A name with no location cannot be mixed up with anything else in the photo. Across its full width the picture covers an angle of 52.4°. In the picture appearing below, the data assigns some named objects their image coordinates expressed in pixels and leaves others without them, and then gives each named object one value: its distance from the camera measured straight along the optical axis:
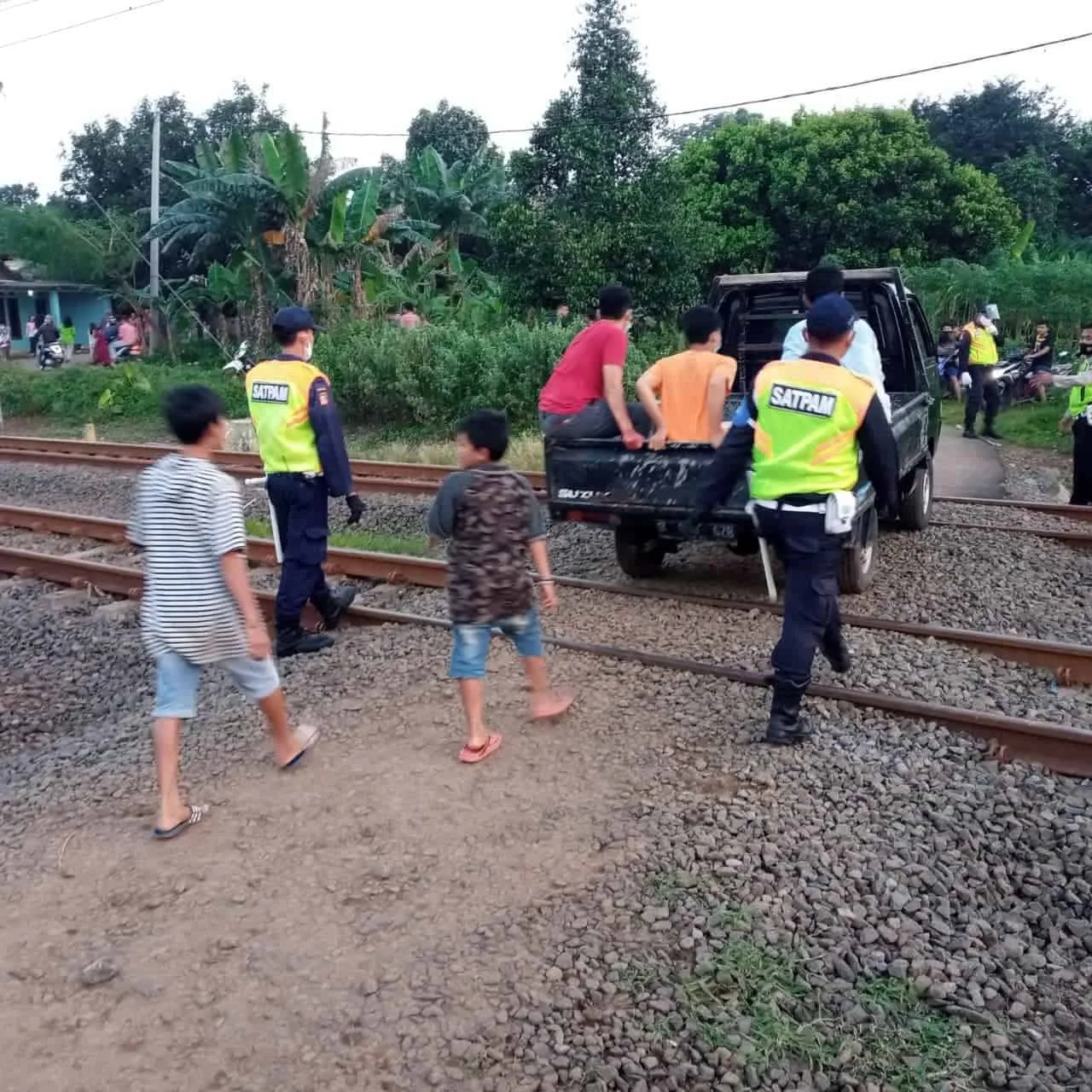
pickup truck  6.61
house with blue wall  35.22
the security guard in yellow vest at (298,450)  6.01
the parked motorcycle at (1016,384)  17.25
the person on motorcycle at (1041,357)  16.91
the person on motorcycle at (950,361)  18.38
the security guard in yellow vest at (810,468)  4.43
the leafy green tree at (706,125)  42.84
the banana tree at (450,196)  24.19
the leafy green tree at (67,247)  31.78
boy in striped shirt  4.17
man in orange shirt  6.66
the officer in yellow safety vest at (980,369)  14.63
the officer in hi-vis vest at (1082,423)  9.40
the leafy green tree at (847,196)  25.33
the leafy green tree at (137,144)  39.28
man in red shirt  6.56
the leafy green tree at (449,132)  36.78
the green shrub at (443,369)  15.33
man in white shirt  5.82
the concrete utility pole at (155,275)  27.07
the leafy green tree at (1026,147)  31.45
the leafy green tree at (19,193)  49.59
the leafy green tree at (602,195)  18.55
